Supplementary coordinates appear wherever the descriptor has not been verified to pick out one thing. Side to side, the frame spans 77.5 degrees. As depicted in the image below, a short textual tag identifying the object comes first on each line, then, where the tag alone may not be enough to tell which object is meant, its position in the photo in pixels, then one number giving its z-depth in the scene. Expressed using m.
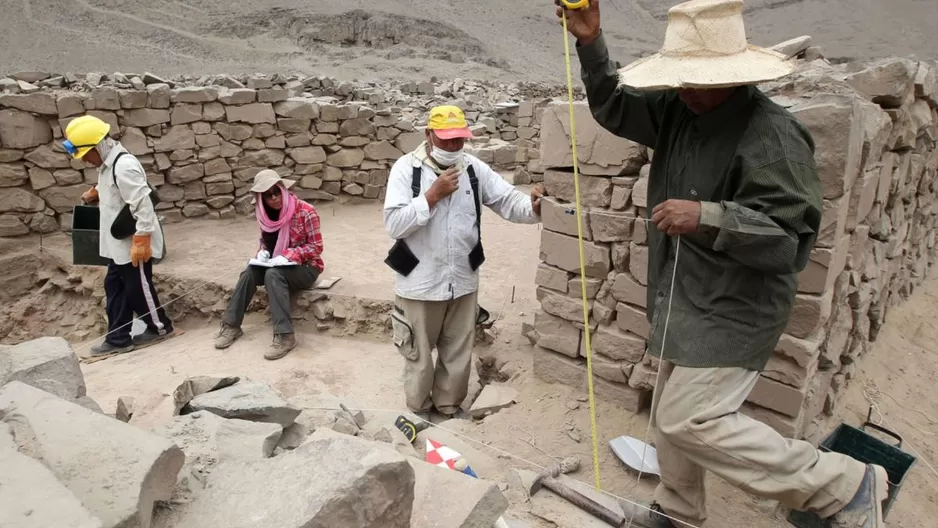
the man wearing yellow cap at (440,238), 3.75
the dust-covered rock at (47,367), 2.75
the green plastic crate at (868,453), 2.98
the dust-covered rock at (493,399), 4.04
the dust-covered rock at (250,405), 2.93
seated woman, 5.78
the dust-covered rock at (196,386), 3.36
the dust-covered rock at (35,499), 1.48
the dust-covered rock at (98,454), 1.68
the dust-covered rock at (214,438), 2.38
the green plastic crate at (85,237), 6.16
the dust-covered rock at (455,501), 2.13
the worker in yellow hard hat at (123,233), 5.50
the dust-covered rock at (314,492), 1.76
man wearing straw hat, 2.11
